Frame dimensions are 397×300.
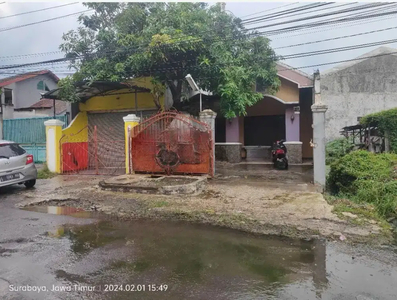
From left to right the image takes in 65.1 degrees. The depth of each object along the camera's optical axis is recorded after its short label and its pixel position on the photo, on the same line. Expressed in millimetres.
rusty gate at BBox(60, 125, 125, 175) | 12383
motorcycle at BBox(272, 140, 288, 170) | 12719
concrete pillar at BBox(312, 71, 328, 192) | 8594
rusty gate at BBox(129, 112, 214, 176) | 9883
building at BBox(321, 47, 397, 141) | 16719
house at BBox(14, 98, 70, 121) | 19366
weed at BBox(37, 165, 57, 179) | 11469
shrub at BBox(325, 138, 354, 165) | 14423
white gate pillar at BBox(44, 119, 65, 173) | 12258
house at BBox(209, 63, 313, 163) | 14422
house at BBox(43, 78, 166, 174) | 12492
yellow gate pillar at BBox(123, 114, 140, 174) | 10781
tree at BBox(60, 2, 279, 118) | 11602
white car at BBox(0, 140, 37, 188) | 8281
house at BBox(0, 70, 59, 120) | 21000
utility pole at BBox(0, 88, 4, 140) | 16062
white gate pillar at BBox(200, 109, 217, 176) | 10609
